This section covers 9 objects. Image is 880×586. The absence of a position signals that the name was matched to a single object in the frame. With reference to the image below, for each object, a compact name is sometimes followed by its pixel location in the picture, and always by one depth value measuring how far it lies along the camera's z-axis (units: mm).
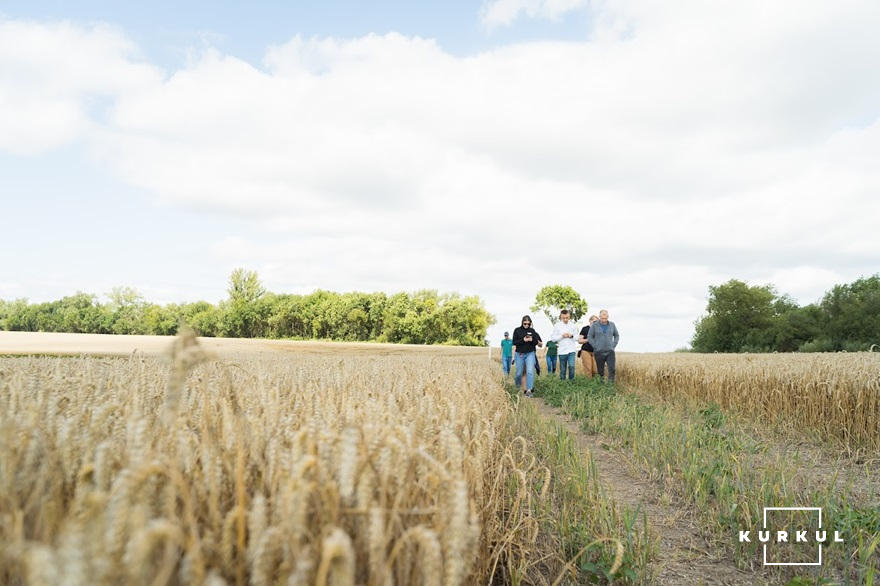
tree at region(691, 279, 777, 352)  60938
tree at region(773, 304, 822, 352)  56812
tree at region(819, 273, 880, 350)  51156
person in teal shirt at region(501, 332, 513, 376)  22016
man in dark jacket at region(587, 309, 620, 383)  17500
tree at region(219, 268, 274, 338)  83000
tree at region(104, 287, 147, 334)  88062
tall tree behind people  92188
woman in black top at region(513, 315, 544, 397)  15642
